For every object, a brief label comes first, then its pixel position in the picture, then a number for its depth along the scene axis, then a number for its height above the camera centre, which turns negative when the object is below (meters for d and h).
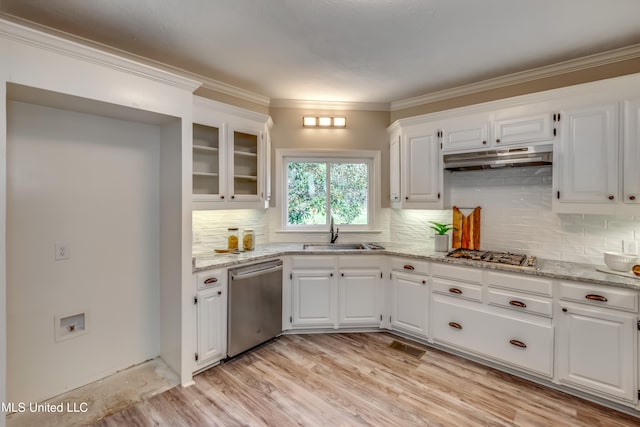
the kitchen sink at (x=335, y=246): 3.60 -0.40
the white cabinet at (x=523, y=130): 2.57 +0.76
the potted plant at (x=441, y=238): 3.22 -0.26
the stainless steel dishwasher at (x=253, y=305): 2.73 -0.89
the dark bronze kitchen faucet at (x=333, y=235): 3.74 -0.27
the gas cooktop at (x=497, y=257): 2.59 -0.41
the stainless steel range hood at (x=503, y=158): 2.59 +0.52
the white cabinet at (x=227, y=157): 2.83 +0.59
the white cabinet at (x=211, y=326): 2.53 -0.98
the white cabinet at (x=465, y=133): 2.88 +0.82
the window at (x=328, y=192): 3.85 +0.29
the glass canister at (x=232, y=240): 3.22 -0.28
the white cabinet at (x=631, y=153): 2.20 +0.45
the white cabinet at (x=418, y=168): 3.18 +0.51
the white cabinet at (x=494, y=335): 2.38 -1.06
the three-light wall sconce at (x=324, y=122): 3.70 +1.15
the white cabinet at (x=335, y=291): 3.25 -0.84
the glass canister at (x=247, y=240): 3.28 -0.29
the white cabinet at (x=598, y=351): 2.06 -0.99
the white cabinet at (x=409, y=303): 3.01 -0.93
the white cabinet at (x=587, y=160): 2.30 +0.43
